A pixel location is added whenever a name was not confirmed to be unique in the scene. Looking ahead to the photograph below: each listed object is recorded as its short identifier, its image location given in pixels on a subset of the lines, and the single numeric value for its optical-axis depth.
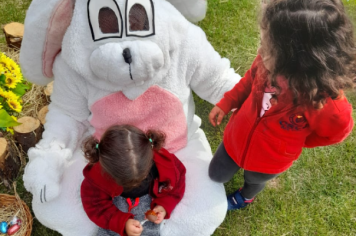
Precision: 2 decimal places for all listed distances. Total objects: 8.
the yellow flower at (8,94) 1.67
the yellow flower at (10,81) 1.73
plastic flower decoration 1.69
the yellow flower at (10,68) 1.73
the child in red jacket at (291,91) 0.97
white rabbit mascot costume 1.21
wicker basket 1.61
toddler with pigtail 1.21
